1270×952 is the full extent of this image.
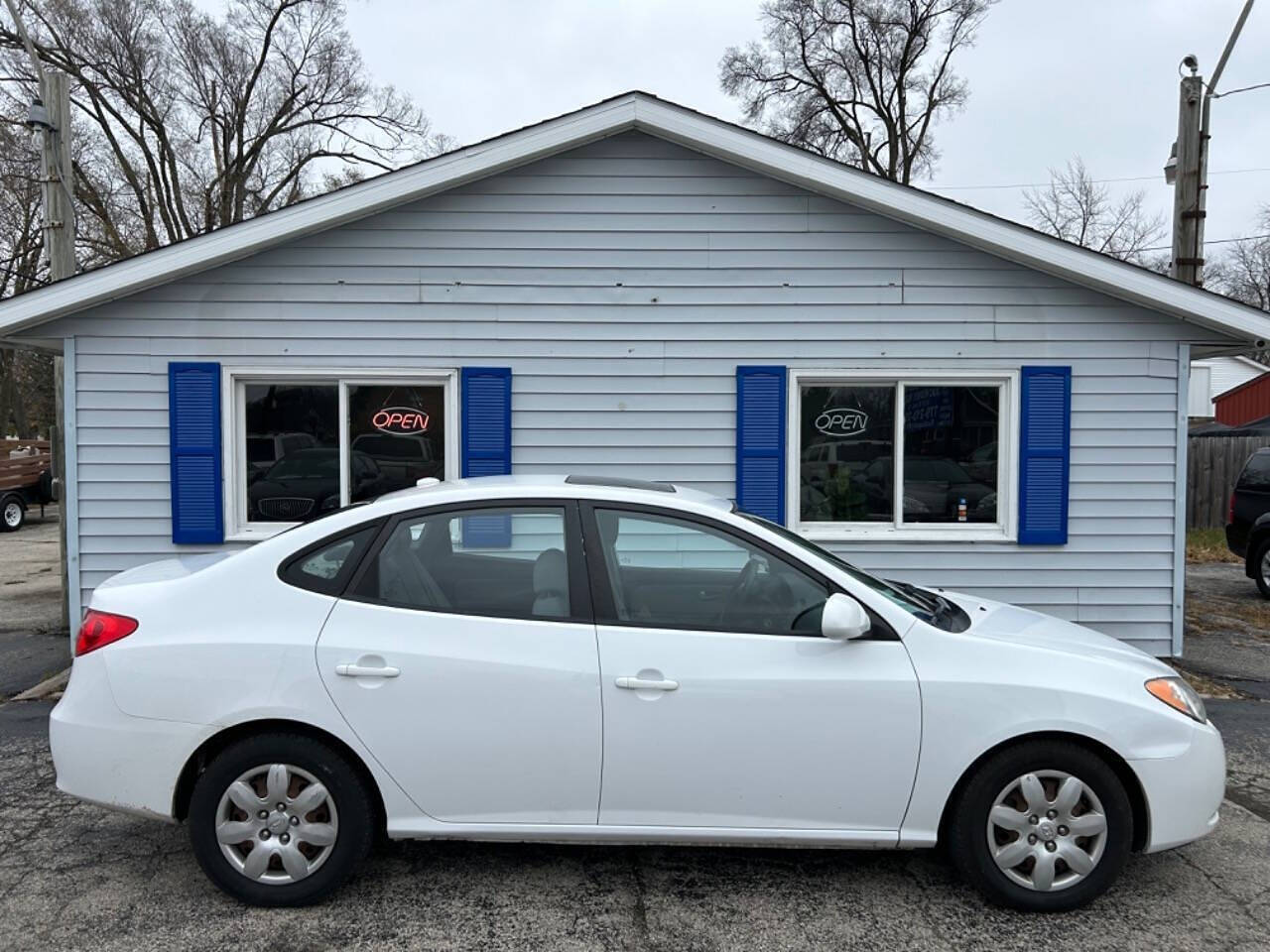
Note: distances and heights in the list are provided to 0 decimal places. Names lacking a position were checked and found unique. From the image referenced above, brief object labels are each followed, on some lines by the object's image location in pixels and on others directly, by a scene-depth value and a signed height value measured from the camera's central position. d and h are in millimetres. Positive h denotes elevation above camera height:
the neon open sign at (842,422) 7355 +222
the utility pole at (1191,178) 10422 +3177
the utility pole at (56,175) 8930 +2626
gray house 7047 +610
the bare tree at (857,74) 27047 +11365
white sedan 3283 -993
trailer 18172 -783
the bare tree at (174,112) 23375 +9241
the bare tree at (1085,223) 30250 +7633
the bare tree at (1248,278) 42156 +8251
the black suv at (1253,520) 10375 -746
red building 26812 +1566
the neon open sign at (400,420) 7258 +196
